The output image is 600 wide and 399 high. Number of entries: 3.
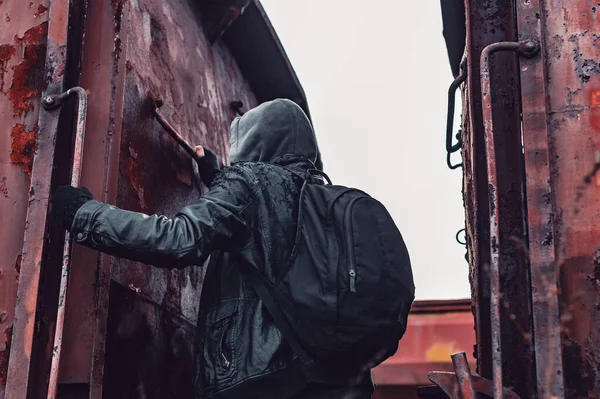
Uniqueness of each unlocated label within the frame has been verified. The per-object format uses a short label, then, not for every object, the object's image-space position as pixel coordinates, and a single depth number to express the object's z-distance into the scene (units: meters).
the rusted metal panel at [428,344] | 7.15
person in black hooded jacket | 2.51
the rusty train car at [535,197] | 2.33
